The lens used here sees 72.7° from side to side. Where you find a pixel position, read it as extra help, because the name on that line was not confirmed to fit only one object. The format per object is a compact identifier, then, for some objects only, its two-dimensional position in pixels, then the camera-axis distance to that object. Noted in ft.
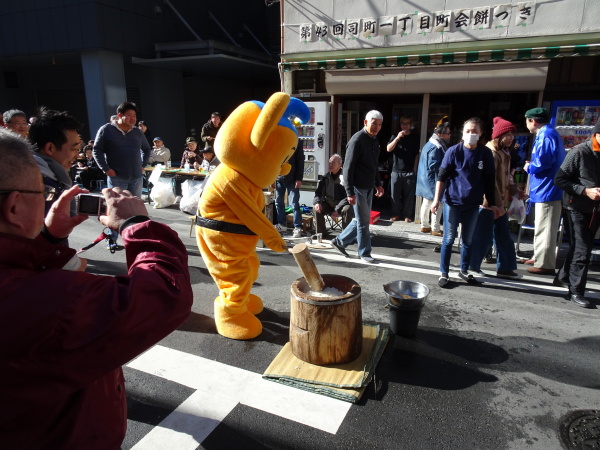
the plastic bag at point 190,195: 26.66
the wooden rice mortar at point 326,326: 10.55
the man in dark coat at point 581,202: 14.70
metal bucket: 12.50
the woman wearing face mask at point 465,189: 16.25
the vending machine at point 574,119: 22.30
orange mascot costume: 11.75
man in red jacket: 3.47
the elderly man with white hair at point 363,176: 18.75
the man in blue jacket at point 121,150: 20.33
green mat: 10.24
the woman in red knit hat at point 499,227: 17.49
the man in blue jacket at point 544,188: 17.52
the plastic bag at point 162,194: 31.94
